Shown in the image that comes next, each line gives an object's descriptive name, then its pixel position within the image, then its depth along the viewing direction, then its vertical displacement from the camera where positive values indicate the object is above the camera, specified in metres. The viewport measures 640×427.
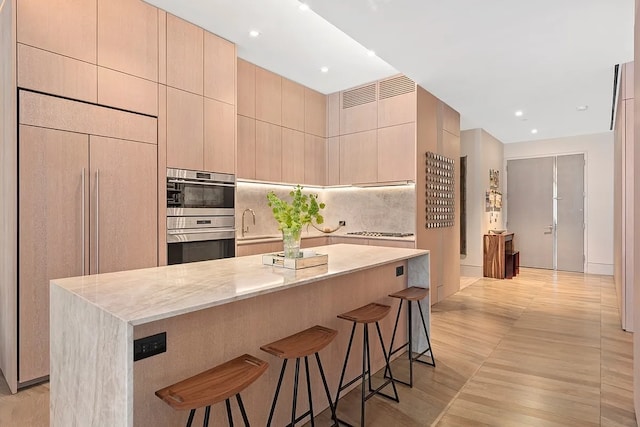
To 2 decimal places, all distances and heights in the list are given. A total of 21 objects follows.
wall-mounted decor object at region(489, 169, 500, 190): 7.47 +0.74
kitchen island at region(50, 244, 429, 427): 1.31 -0.54
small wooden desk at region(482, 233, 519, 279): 6.71 -0.84
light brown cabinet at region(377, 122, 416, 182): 4.69 +0.82
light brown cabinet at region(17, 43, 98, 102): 2.52 +1.04
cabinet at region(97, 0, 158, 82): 2.92 +1.50
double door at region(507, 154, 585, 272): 7.48 +0.08
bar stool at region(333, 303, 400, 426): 2.22 -0.67
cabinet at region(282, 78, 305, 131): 5.02 +1.56
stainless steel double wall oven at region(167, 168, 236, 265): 3.39 -0.03
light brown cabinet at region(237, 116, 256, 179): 4.45 +0.83
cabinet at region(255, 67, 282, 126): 4.65 +1.56
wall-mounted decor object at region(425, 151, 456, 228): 4.90 +0.33
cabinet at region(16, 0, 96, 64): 2.53 +1.40
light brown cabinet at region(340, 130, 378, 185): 5.10 +0.82
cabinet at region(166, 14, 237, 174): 3.38 +1.16
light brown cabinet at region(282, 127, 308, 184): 5.03 +0.82
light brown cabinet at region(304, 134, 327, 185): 5.37 +0.83
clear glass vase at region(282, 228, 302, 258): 2.24 -0.18
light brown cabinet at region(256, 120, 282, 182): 4.68 +0.83
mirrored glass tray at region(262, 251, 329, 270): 2.17 -0.30
